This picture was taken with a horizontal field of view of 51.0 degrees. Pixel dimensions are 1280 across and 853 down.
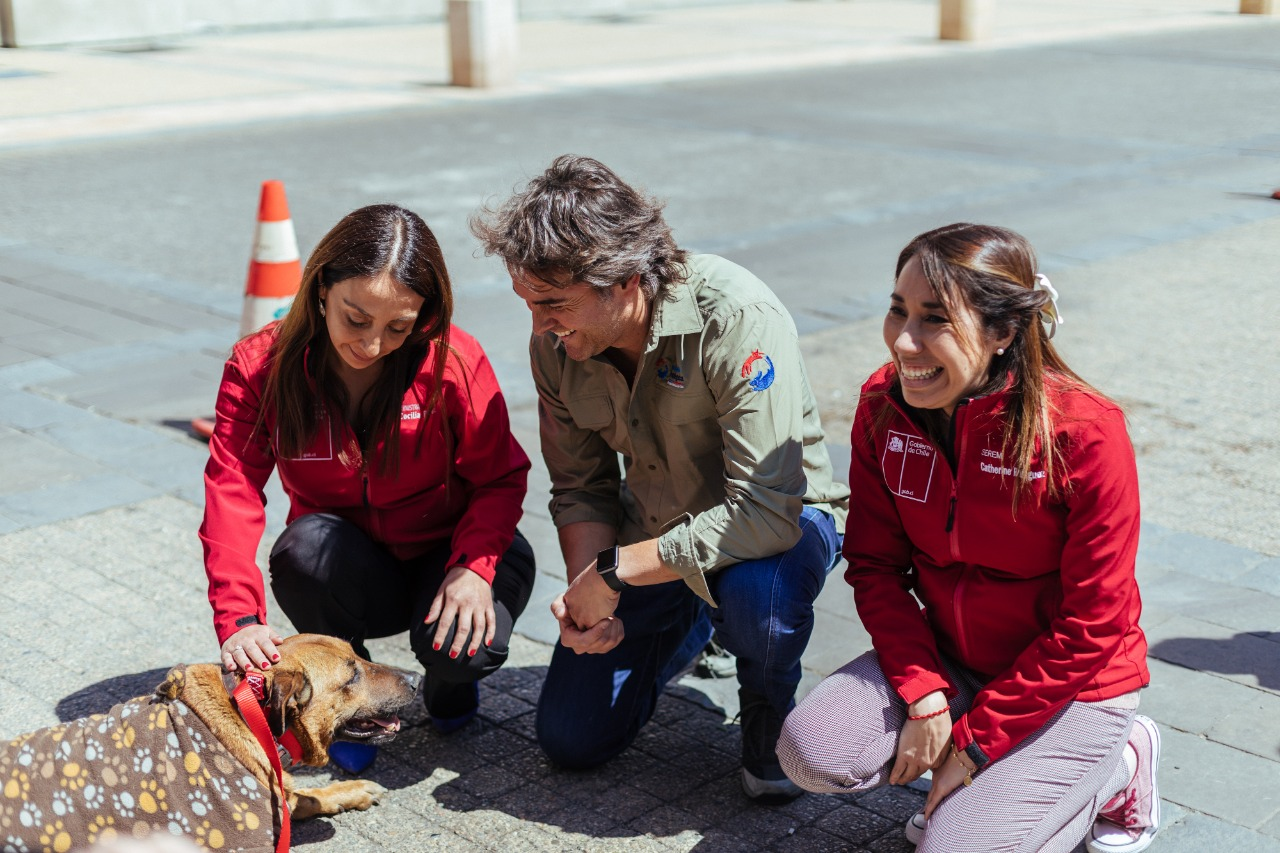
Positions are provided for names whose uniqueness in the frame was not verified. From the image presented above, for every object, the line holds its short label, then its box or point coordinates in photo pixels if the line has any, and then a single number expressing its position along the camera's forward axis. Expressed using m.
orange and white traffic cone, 5.60
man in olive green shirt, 3.00
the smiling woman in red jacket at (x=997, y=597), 2.76
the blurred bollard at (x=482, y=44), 16.31
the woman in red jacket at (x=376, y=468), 3.15
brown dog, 2.55
